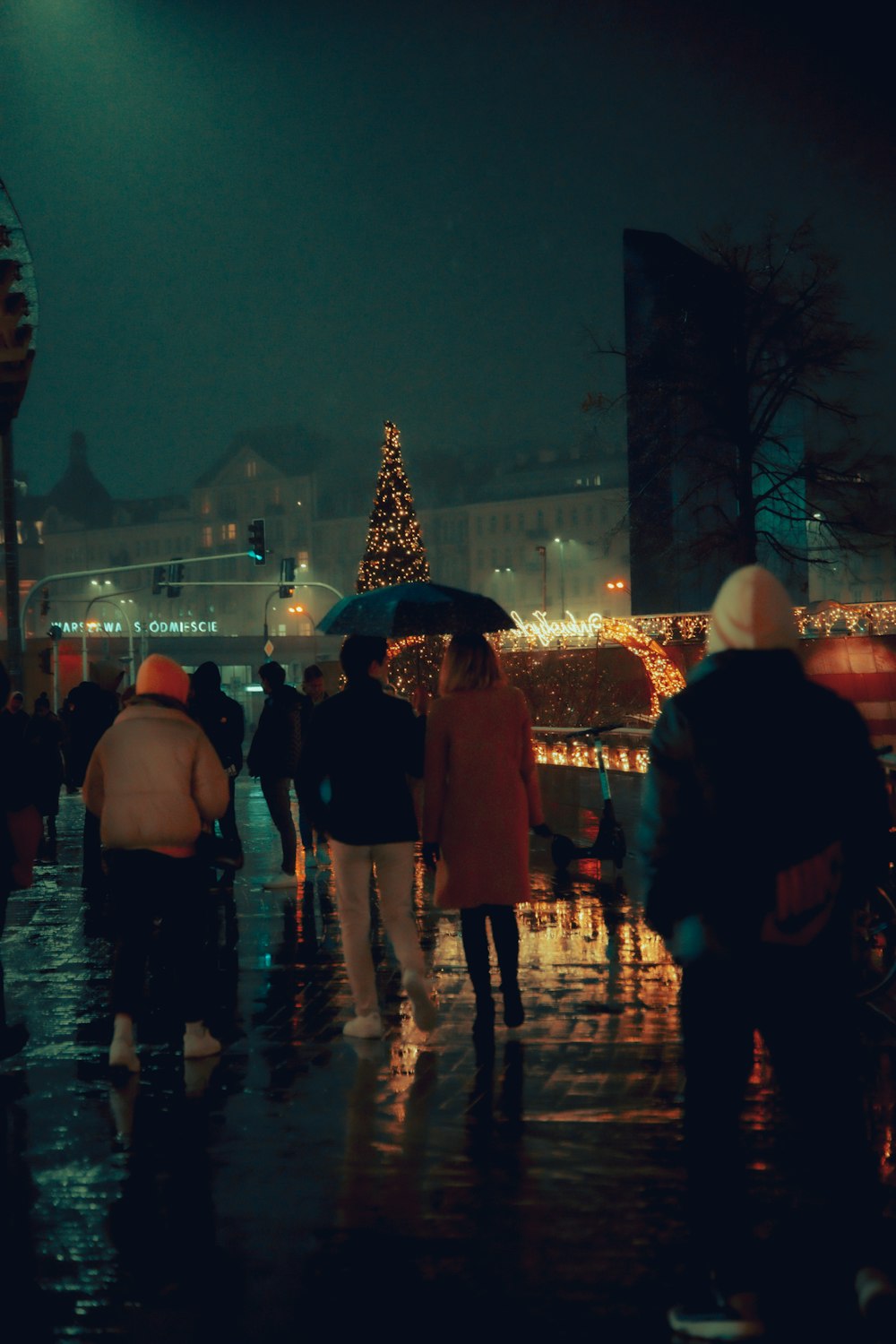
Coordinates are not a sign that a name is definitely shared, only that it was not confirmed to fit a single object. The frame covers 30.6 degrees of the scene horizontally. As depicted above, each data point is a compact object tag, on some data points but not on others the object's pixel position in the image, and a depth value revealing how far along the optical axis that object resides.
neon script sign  31.39
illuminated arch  27.19
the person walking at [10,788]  7.11
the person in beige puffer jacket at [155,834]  7.34
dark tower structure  31.64
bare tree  31.11
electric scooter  14.41
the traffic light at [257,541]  42.53
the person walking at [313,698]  14.77
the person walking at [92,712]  14.27
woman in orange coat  7.54
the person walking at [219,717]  13.43
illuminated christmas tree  41.44
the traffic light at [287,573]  55.31
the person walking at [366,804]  7.72
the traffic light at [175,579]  51.74
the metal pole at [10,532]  26.17
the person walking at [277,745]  14.06
